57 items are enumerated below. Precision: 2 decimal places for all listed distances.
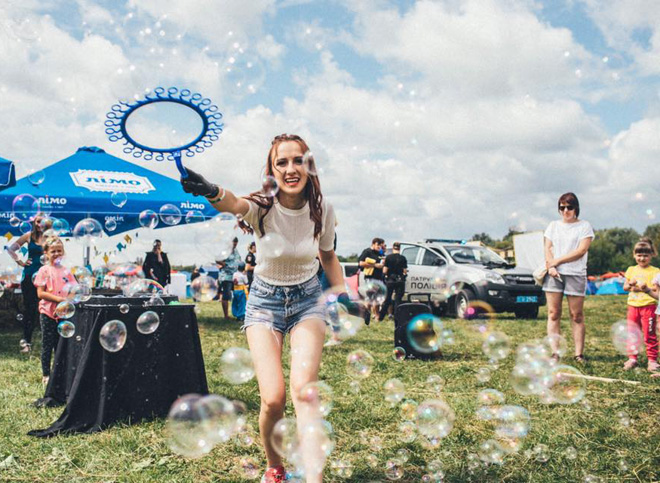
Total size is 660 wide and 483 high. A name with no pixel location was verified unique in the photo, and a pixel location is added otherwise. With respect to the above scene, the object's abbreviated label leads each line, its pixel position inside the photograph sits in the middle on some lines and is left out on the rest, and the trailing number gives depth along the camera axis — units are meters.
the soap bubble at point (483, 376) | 4.68
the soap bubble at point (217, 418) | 2.64
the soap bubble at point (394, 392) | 3.76
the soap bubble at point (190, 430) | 2.63
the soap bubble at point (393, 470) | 2.71
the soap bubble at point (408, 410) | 3.72
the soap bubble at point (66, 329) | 4.00
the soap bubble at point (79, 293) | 4.07
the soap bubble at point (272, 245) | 2.42
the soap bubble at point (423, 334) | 6.28
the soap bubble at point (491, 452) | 2.91
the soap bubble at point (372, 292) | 4.77
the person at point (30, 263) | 5.79
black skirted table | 3.56
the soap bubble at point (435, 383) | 4.70
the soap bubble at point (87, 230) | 4.54
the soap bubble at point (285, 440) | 2.39
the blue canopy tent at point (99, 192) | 7.13
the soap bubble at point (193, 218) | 8.26
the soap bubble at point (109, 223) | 7.22
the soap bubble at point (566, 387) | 4.07
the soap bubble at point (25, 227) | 6.28
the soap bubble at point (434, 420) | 3.20
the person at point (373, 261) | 9.44
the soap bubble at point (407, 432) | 3.28
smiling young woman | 2.33
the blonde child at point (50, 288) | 4.53
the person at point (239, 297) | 10.31
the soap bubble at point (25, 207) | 6.89
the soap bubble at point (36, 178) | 7.07
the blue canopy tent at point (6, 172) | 6.04
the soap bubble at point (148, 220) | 4.20
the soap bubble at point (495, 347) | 4.50
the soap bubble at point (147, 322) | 3.57
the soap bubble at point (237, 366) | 2.71
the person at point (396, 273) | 10.18
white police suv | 10.48
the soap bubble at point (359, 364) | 3.50
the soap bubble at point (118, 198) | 7.32
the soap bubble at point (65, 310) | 4.14
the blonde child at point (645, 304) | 5.25
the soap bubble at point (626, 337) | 4.73
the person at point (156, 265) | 9.91
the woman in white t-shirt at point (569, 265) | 5.34
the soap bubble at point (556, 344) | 4.92
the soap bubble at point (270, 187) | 2.51
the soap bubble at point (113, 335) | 3.48
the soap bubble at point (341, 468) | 2.76
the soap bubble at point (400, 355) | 6.08
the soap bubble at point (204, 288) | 3.62
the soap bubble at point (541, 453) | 2.91
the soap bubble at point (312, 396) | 2.22
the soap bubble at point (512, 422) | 3.32
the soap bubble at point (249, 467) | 2.76
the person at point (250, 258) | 9.20
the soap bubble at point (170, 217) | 3.96
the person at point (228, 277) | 9.84
